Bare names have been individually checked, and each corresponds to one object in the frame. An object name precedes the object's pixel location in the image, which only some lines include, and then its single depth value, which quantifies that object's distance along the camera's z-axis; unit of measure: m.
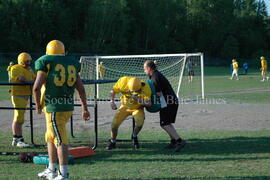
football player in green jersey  10.55
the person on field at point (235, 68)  63.53
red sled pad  13.76
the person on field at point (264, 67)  58.73
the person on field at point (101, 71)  43.79
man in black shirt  15.30
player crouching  15.32
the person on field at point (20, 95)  15.95
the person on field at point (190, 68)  56.25
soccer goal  39.58
